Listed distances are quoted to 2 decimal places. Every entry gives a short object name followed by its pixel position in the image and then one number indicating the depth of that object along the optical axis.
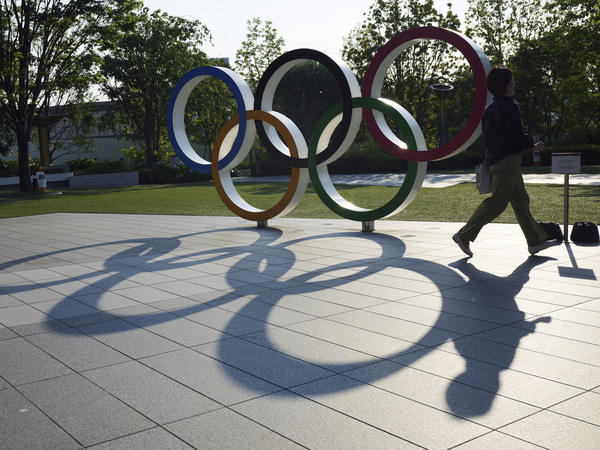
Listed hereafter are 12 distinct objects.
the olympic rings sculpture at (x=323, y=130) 9.02
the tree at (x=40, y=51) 25.56
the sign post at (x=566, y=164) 8.11
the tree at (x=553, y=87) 35.56
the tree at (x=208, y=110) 42.62
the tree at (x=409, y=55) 39.56
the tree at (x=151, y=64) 40.47
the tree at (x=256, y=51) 47.50
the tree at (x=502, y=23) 43.12
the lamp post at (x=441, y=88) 31.93
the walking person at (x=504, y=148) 6.99
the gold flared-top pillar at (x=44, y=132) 35.44
